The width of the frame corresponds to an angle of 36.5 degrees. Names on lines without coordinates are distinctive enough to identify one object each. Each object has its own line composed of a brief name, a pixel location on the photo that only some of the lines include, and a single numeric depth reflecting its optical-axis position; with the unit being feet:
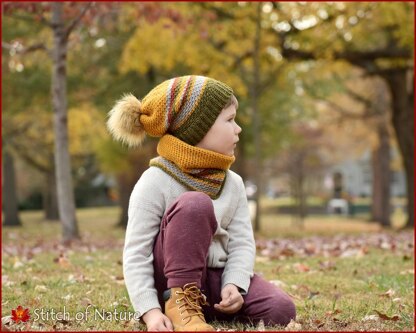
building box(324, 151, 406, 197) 178.81
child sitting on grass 9.46
